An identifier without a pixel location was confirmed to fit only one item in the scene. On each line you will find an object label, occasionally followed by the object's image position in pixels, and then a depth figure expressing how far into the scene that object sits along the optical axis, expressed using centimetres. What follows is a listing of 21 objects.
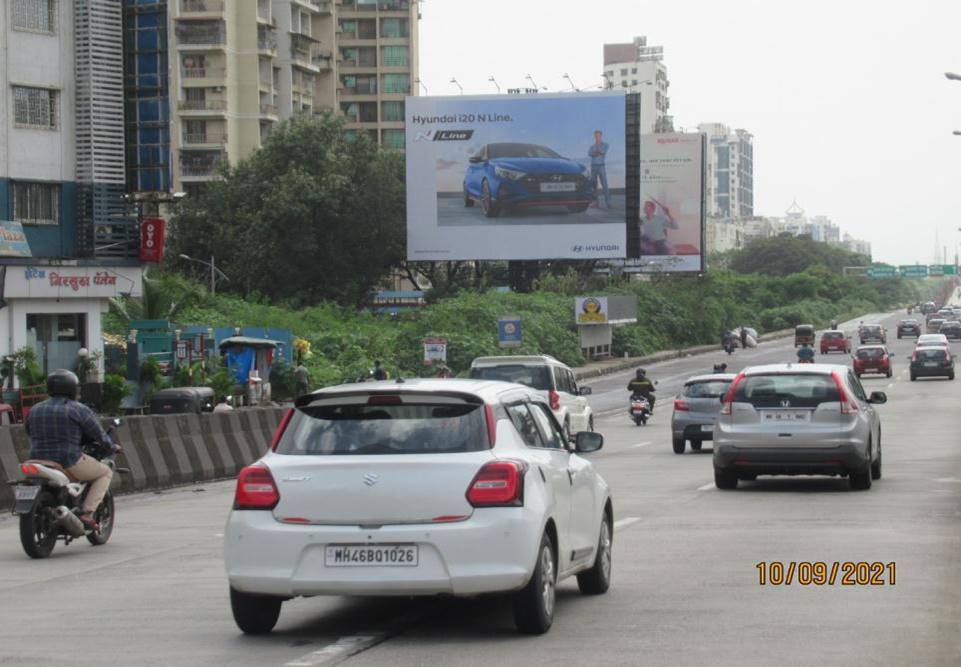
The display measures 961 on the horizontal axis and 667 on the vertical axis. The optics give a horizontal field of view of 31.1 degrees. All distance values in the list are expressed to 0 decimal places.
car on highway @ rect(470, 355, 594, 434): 3219
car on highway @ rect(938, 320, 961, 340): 11381
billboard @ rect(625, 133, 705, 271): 10544
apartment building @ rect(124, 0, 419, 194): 10700
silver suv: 2044
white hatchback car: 922
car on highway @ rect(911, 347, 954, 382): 6719
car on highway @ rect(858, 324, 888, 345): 8875
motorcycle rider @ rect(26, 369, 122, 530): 1498
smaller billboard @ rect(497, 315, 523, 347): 6169
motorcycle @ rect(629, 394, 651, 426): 4441
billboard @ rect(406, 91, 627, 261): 8131
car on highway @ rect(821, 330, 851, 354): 9581
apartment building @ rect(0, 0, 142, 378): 4441
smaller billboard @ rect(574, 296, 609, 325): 8538
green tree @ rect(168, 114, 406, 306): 8831
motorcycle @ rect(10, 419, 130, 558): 1478
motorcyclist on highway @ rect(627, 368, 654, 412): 4447
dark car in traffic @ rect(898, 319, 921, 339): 11819
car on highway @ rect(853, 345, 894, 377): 7112
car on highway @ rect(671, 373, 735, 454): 3134
